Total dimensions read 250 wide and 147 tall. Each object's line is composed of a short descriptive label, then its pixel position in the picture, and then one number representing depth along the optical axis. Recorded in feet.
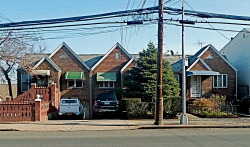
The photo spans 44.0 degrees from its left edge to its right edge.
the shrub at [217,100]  80.23
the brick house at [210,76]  109.19
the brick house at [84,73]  106.11
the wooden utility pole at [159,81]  57.21
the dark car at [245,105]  88.85
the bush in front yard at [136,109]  68.59
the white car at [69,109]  75.15
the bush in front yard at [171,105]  68.33
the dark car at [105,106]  73.97
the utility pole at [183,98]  58.14
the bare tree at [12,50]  78.84
